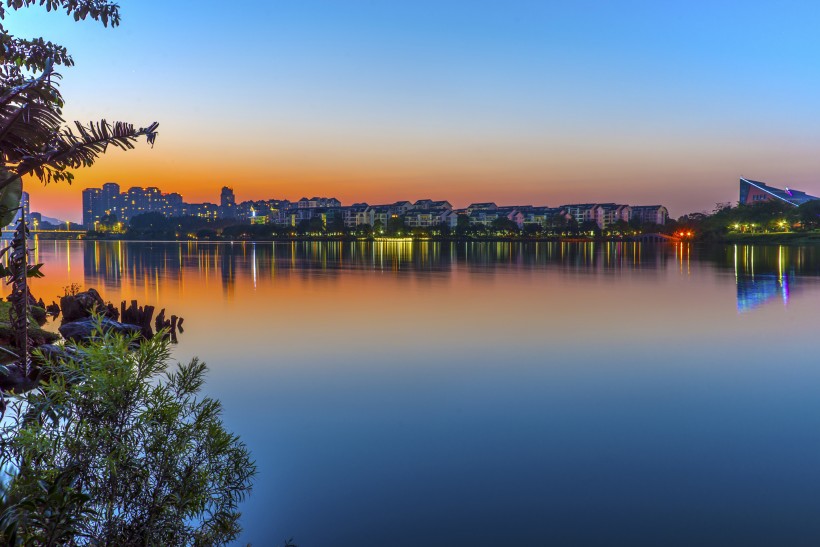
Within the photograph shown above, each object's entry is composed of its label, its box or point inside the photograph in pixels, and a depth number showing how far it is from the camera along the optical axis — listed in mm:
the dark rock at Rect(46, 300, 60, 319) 20391
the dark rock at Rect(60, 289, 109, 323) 17531
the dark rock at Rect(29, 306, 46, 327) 18192
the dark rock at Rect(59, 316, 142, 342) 14789
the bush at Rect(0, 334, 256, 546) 4039
